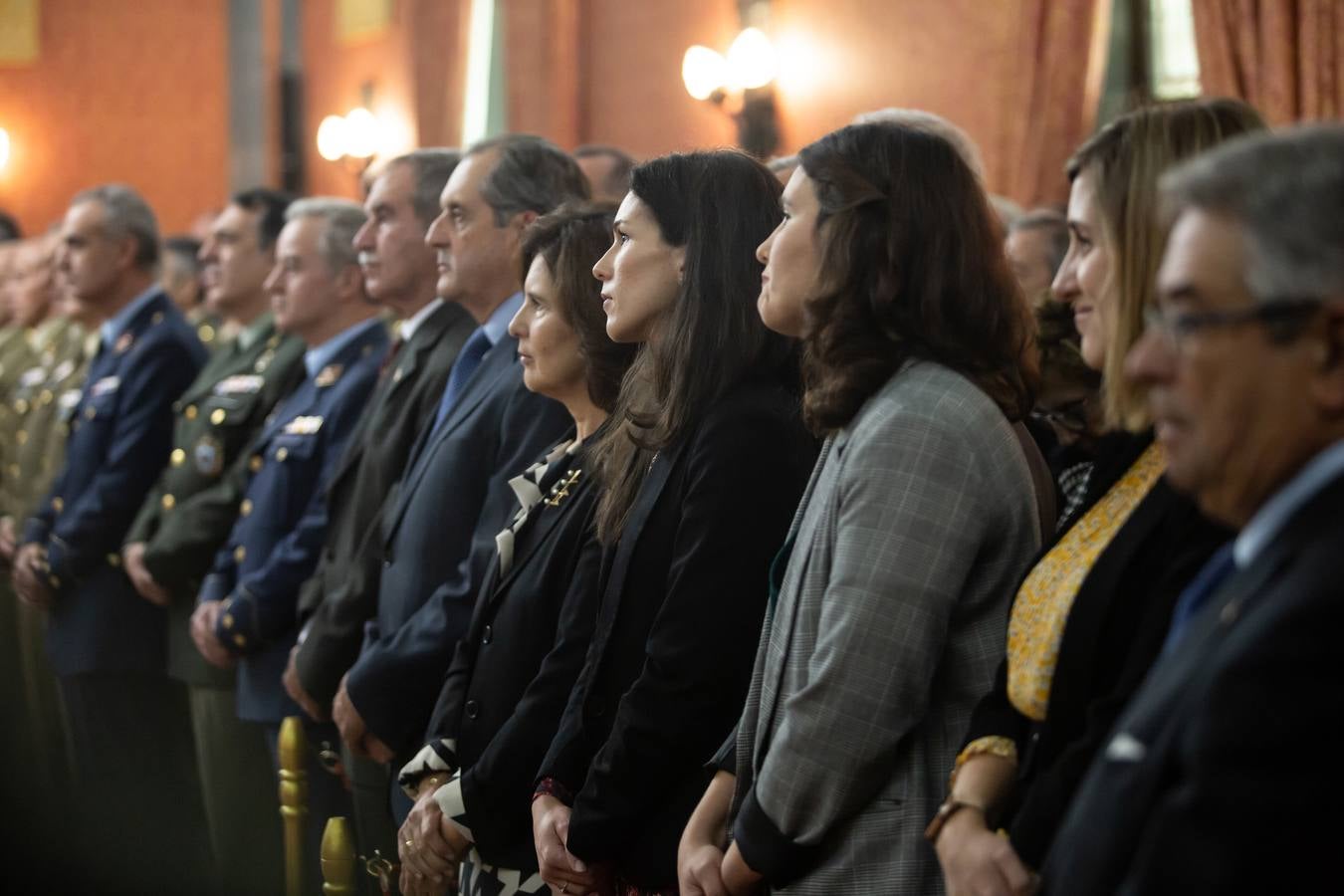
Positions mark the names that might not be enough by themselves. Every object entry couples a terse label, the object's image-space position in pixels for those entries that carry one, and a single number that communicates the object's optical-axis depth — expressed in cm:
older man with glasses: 117
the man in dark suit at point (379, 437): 348
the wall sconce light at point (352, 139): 1033
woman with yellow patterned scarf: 163
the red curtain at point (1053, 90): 633
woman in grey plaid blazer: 188
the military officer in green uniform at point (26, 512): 601
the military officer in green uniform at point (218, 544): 435
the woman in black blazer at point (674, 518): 221
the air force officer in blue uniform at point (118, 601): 499
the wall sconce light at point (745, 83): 766
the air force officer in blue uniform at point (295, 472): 395
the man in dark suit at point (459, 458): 310
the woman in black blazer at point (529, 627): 251
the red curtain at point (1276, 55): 536
